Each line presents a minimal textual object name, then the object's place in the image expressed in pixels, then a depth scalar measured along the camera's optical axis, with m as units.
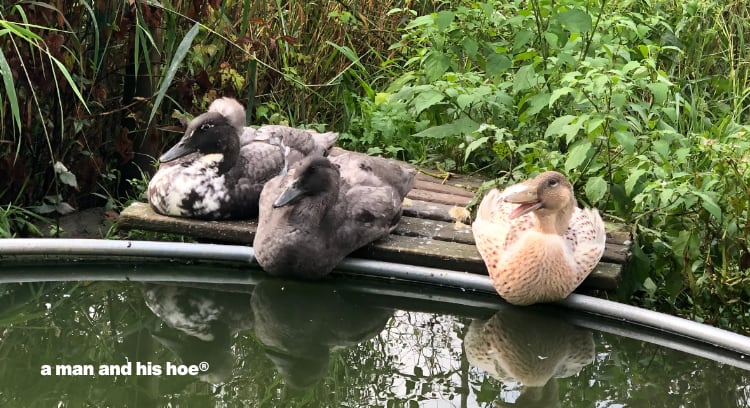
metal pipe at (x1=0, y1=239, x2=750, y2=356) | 3.99
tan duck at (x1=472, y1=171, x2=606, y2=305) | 4.05
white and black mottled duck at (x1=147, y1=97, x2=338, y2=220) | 4.73
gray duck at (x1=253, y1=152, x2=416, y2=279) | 4.30
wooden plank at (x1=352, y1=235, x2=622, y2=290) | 4.27
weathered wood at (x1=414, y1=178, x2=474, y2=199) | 5.19
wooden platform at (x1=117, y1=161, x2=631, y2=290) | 4.40
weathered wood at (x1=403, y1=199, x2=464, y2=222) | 4.87
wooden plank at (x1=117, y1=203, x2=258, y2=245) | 4.68
